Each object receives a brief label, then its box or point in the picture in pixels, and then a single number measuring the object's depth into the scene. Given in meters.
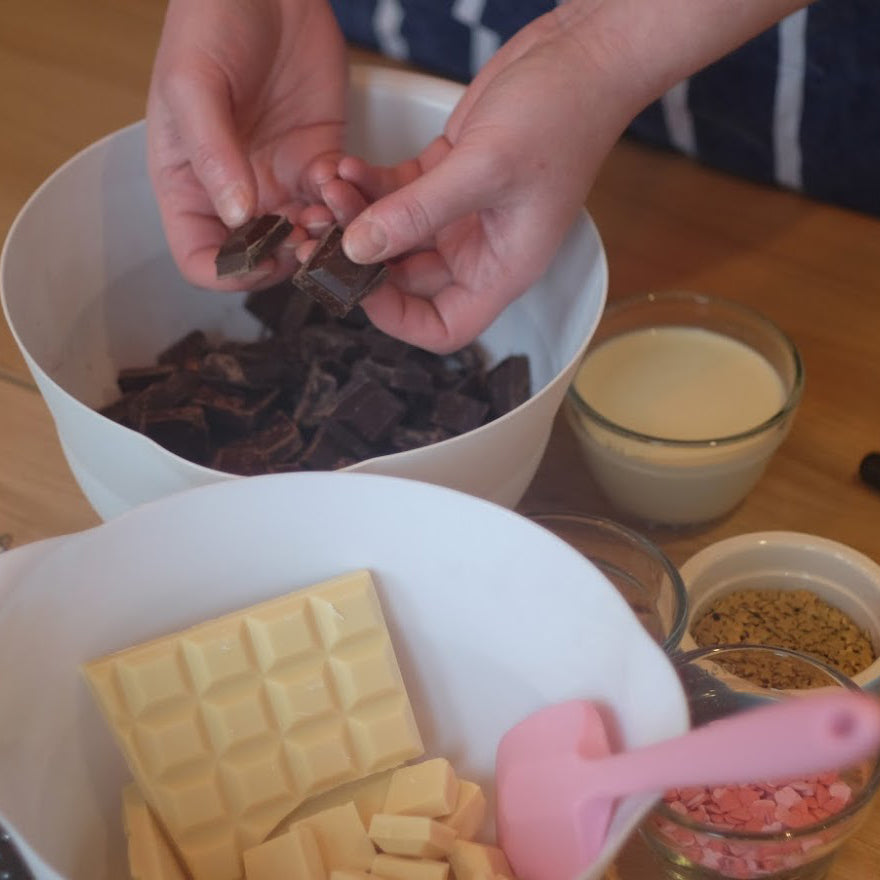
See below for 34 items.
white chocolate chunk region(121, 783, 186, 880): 0.69
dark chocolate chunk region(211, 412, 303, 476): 0.94
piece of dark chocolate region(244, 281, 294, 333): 1.11
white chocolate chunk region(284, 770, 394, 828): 0.77
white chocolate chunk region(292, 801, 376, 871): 0.74
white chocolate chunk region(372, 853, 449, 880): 0.71
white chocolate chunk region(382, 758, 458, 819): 0.73
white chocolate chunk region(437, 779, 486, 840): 0.73
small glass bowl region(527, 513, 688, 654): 0.85
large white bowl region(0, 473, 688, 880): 0.67
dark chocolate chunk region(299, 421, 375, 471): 0.95
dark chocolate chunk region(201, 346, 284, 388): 1.02
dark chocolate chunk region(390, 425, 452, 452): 0.98
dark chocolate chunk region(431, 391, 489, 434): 0.98
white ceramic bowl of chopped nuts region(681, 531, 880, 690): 0.90
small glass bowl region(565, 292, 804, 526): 0.96
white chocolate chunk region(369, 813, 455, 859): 0.71
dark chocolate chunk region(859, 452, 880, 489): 1.02
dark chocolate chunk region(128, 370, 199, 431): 0.98
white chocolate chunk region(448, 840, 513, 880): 0.70
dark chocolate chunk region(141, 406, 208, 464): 0.96
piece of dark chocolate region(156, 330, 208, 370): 1.09
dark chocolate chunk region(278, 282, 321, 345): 1.10
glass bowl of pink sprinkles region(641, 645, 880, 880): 0.70
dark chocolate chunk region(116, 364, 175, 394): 1.04
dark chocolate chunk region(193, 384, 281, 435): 0.99
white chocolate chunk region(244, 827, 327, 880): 0.72
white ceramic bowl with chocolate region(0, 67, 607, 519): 0.80
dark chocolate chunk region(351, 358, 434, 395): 1.01
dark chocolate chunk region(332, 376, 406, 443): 0.95
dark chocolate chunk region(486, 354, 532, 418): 1.00
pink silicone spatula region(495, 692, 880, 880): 0.48
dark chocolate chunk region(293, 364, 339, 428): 0.99
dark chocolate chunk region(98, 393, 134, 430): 0.99
